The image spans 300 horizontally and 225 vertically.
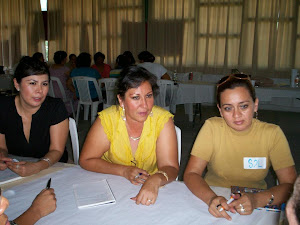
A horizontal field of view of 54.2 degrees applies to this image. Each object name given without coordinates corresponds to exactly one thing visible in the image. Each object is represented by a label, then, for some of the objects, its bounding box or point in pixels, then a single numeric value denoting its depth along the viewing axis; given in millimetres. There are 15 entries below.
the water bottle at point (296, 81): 4520
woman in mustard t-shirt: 1595
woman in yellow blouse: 1762
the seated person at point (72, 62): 7733
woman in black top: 1911
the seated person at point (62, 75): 5887
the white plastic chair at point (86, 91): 5449
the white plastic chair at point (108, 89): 5045
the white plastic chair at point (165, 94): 4941
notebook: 1227
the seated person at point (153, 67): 5508
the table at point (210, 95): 4301
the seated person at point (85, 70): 5648
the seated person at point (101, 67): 6682
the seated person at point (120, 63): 5755
